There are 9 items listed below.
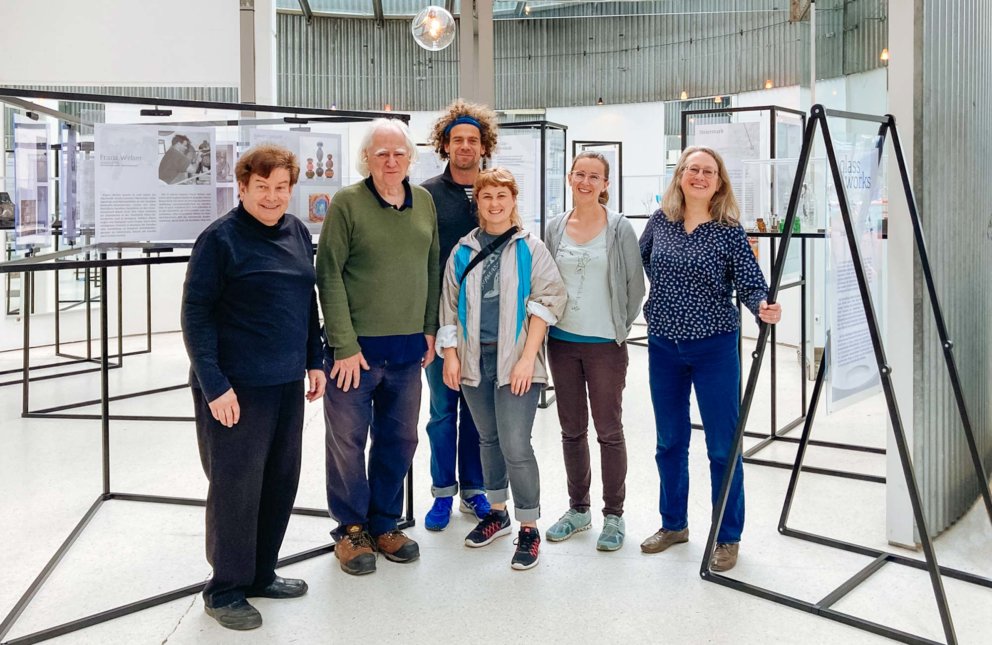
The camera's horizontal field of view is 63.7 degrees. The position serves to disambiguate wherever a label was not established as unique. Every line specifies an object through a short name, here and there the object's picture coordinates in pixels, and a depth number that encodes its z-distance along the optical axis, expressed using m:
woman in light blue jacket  3.07
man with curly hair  3.38
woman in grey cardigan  3.15
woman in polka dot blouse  2.99
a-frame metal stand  2.56
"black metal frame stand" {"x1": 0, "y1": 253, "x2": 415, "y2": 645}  2.68
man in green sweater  2.93
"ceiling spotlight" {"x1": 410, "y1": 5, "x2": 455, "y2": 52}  6.82
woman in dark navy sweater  2.53
